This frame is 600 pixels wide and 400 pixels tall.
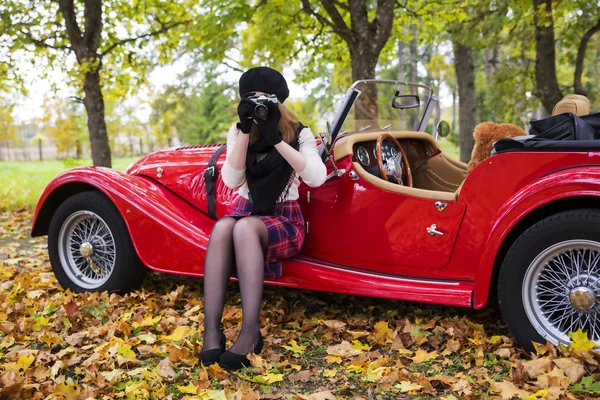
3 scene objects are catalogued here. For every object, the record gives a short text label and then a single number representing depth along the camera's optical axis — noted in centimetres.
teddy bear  336
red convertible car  288
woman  311
